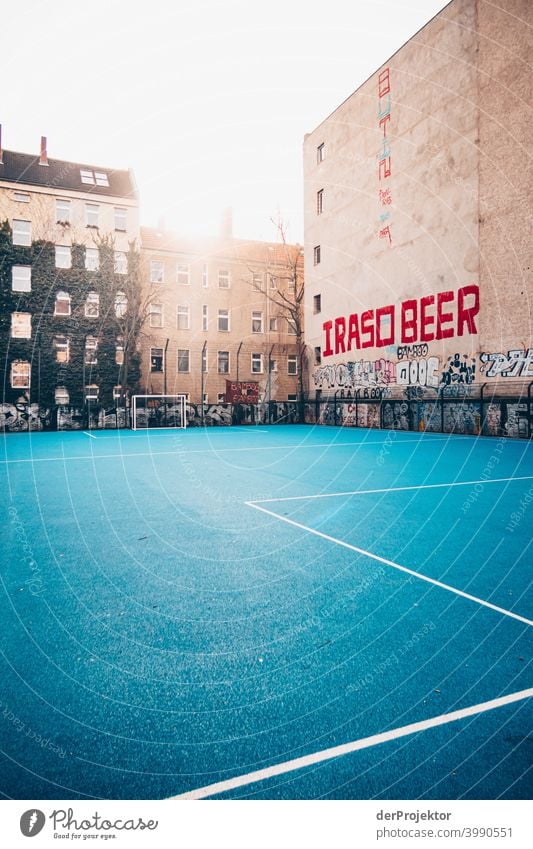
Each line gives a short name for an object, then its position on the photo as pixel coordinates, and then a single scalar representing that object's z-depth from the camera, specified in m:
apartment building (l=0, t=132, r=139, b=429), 31.39
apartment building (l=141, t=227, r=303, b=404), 36.16
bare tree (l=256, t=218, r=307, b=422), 39.44
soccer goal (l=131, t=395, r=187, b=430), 28.67
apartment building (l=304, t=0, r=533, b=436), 17.83
